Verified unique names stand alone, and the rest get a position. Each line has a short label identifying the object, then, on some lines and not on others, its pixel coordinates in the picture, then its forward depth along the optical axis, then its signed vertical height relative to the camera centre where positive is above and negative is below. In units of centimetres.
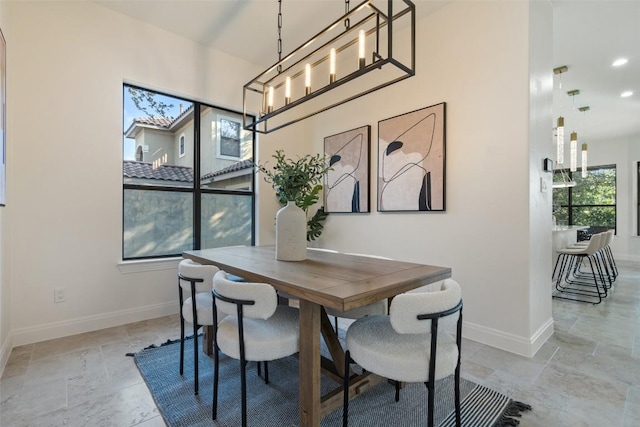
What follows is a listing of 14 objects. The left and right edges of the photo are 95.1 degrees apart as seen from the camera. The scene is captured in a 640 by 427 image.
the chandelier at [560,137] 391 +102
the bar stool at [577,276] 398 -108
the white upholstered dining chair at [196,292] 178 -50
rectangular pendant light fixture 166 +157
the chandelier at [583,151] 502 +108
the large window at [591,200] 702 +31
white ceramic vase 208 -16
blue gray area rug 155 -111
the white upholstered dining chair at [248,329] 138 -62
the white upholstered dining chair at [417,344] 120 -61
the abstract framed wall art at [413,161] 283 +53
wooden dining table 130 -35
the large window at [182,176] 314 +42
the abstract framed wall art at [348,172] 356 +51
